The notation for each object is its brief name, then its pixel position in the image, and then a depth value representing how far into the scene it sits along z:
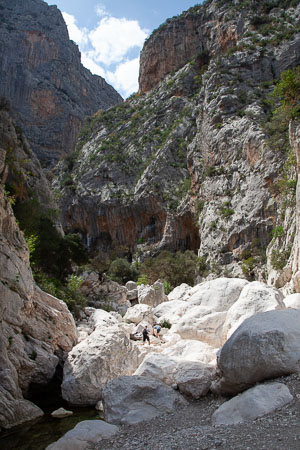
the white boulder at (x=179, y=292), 29.99
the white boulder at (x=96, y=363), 10.73
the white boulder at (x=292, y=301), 13.24
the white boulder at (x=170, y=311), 18.96
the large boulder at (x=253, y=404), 6.25
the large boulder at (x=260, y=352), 7.27
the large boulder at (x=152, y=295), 26.84
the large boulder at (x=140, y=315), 19.80
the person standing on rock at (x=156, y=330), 16.66
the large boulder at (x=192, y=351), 11.21
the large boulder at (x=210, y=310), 13.87
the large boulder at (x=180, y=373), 8.77
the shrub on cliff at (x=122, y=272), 41.28
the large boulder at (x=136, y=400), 7.95
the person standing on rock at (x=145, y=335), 15.05
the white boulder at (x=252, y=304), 12.41
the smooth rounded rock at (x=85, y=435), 6.71
